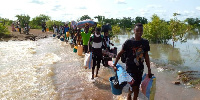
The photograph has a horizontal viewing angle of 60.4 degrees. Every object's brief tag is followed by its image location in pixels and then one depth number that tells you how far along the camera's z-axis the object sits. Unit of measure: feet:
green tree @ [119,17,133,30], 171.44
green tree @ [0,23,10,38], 62.69
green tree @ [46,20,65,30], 129.74
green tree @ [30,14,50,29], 142.46
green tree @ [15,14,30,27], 135.63
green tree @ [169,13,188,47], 44.14
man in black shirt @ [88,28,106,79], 18.08
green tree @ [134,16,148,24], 168.25
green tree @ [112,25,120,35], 74.04
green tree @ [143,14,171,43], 53.36
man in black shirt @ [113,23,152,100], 10.61
